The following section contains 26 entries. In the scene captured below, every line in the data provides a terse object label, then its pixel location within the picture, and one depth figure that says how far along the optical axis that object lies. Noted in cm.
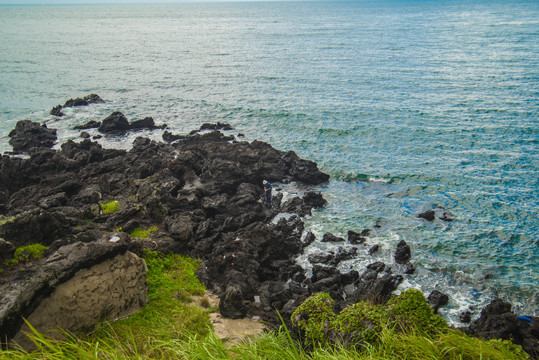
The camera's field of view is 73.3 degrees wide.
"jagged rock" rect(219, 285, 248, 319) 1510
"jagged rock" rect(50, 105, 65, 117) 4812
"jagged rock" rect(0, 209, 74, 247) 1702
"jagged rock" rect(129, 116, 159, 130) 4359
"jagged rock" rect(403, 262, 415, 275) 1977
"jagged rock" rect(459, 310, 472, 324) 1663
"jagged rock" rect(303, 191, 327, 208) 2634
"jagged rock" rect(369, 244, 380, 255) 2128
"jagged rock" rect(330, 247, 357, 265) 2033
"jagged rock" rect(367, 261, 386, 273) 1969
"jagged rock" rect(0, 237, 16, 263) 1502
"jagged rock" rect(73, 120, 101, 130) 4322
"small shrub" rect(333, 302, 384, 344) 1053
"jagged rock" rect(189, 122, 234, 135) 4194
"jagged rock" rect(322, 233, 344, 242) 2245
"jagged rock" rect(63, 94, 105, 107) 5281
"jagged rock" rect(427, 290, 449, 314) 1738
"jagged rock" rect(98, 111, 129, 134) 4209
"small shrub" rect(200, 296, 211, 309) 1570
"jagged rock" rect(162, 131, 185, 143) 3884
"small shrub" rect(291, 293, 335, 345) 1200
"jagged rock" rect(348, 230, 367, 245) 2232
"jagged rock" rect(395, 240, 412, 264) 2062
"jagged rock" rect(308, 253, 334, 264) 2034
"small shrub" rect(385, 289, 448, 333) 1112
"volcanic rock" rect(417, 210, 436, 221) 2434
